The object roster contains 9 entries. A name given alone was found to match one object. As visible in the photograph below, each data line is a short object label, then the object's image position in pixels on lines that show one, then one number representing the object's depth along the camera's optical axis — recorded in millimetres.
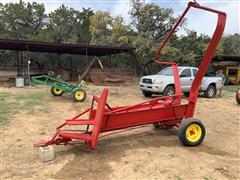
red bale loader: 3589
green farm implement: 8365
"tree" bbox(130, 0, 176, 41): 17923
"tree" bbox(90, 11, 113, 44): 24250
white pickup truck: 9320
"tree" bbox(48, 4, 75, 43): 24678
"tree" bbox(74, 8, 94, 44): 26842
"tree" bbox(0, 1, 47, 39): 25138
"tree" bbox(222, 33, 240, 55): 31918
